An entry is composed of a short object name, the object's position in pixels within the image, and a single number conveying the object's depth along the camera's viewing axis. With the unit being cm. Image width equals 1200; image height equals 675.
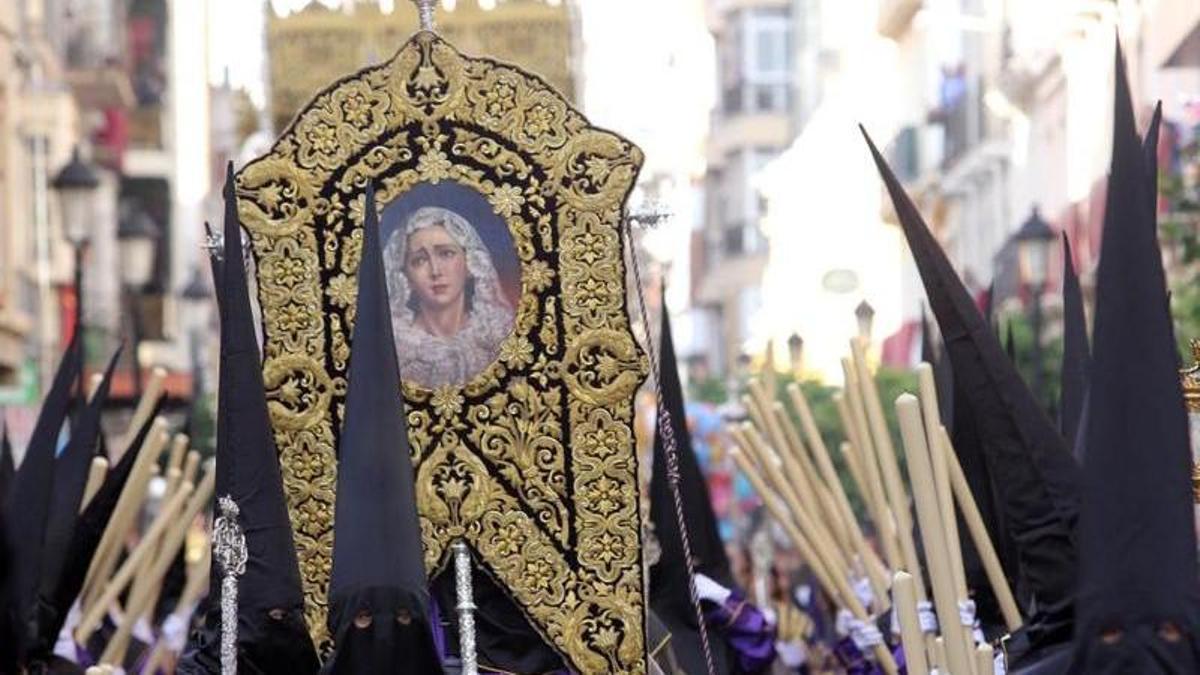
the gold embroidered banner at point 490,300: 1269
